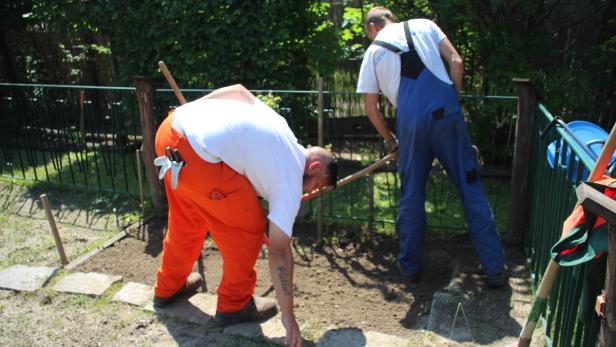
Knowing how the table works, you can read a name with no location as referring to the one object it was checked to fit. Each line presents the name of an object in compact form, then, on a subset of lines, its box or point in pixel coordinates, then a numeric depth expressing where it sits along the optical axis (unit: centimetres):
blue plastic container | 291
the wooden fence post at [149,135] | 475
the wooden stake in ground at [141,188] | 495
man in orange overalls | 254
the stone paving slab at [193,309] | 328
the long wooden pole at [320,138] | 425
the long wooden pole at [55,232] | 407
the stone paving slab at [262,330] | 306
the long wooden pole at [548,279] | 190
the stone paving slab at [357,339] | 295
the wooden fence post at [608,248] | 160
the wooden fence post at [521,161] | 386
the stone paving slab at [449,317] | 302
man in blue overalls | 352
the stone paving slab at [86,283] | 367
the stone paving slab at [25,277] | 378
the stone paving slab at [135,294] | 350
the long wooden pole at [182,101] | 375
